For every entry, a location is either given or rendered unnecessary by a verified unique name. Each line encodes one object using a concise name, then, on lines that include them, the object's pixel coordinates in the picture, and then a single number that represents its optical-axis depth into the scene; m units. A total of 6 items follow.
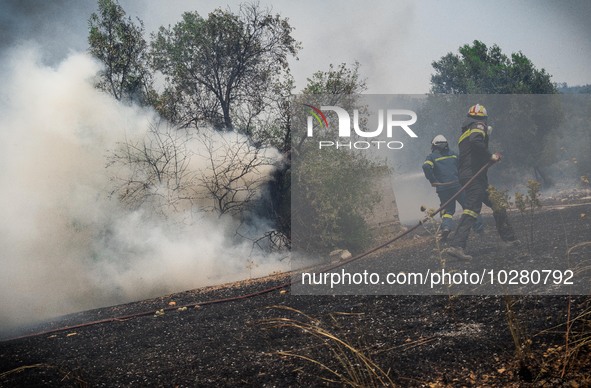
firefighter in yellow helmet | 10.12
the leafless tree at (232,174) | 15.43
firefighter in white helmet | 11.51
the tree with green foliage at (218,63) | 17.36
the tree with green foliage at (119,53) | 16.50
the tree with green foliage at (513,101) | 24.50
